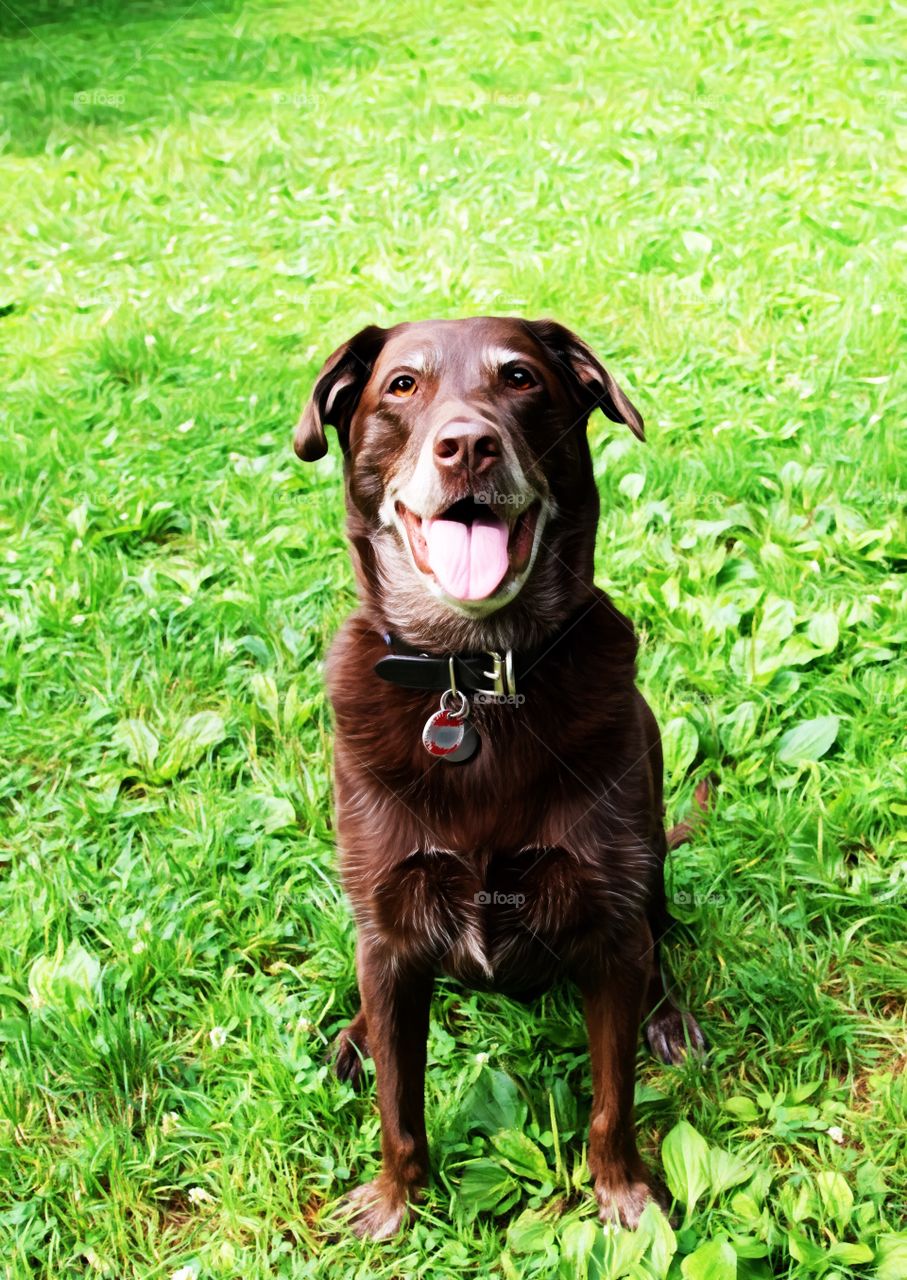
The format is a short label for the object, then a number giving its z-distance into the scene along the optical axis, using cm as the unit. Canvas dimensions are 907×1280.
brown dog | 195
